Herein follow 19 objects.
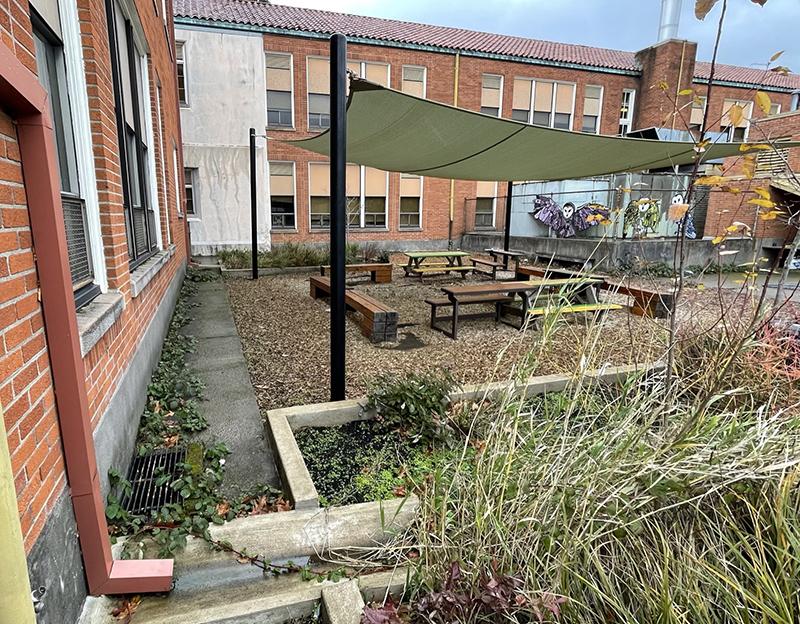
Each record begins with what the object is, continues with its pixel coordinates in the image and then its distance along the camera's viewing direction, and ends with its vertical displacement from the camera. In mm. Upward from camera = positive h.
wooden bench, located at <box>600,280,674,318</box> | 6645 -1125
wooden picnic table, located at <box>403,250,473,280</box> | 10370 -1062
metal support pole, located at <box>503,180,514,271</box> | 9516 -101
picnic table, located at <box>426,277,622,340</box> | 5770 -980
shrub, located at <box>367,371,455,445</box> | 3020 -1241
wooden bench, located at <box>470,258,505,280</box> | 10586 -1152
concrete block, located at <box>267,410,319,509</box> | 2277 -1306
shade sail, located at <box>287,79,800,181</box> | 4152 +815
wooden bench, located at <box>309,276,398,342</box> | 5410 -1174
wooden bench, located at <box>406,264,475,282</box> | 10336 -1097
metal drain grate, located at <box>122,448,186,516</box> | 2336 -1426
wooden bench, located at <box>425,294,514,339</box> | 5887 -1071
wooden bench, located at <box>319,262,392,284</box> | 9758 -1114
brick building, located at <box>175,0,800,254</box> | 15023 +4525
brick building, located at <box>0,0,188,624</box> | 1388 -313
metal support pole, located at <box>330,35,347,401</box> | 3037 +62
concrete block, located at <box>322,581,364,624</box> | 1714 -1424
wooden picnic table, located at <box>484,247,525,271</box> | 9948 -750
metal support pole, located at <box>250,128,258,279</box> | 9786 +271
